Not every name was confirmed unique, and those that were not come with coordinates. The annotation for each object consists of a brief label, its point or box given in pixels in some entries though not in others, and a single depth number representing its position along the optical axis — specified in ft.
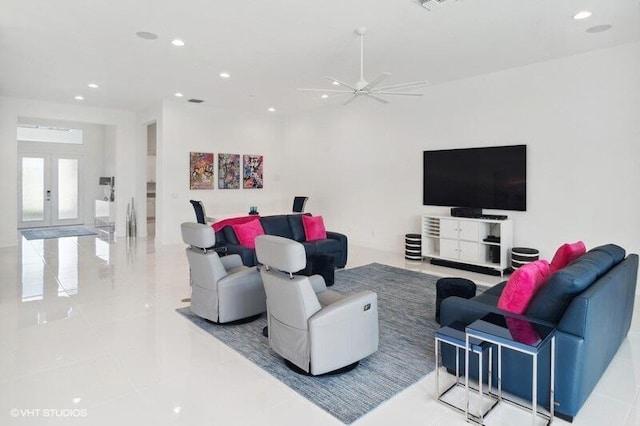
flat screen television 20.36
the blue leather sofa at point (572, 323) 7.77
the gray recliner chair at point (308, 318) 9.22
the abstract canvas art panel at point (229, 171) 31.99
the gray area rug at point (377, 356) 8.81
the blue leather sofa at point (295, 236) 19.04
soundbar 20.86
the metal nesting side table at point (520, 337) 7.33
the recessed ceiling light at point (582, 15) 13.91
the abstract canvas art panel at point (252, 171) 33.42
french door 38.65
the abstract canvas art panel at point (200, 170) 30.37
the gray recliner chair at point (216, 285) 12.60
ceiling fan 15.44
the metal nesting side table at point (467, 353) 7.84
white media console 20.08
